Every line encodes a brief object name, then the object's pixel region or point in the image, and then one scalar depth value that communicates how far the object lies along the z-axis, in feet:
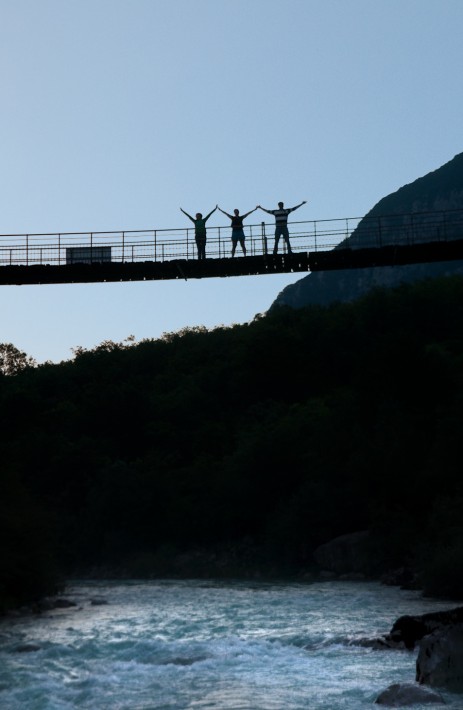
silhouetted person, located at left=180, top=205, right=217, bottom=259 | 99.66
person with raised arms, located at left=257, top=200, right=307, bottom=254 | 99.76
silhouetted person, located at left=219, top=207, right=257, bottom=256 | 100.07
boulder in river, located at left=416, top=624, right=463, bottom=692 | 51.62
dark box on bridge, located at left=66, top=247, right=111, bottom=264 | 102.01
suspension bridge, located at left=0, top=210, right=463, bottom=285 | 98.58
